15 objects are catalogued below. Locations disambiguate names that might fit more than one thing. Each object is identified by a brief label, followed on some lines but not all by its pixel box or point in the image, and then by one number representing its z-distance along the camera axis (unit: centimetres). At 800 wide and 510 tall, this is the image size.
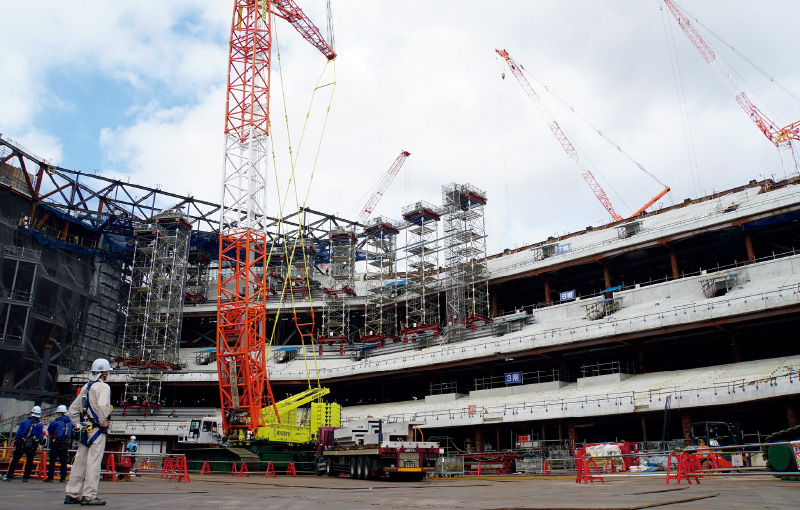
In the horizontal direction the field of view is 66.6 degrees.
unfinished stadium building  4575
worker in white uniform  1082
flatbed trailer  2825
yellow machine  4188
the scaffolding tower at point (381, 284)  8151
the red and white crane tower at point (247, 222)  5050
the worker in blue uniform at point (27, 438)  1847
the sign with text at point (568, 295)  6531
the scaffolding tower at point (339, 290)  8356
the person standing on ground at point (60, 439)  1867
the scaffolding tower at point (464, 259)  7169
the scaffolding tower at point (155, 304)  7406
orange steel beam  10494
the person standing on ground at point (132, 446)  3358
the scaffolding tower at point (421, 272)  7738
